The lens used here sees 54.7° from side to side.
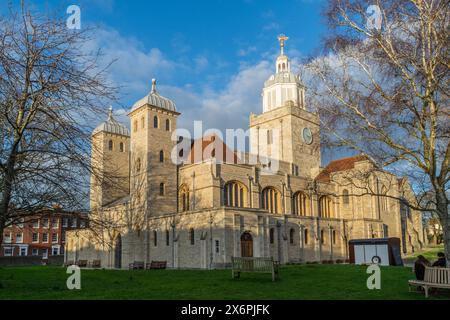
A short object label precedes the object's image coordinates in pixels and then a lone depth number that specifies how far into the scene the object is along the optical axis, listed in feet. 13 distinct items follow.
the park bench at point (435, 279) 37.06
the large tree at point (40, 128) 36.29
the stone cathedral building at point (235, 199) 113.39
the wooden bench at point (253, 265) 56.54
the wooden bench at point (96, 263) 142.10
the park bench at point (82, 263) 148.77
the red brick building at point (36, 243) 201.67
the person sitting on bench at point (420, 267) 42.22
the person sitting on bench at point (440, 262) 46.52
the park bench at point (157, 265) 114.32
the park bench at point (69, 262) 160.15
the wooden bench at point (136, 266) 120.37
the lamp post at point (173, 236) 119.25
